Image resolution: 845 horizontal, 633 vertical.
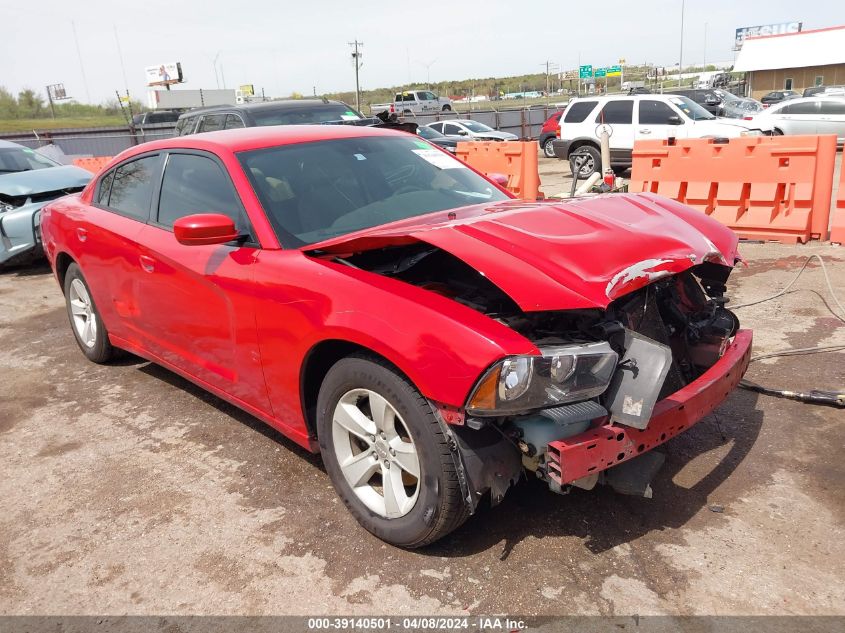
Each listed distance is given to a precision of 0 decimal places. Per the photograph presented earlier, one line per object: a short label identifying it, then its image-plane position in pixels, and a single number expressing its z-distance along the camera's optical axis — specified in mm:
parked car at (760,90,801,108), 38281
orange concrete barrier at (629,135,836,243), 7379
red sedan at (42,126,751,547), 2465
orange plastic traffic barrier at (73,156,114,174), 14734
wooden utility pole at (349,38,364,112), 51500
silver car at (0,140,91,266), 8484
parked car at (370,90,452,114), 43750
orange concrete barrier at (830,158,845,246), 7262
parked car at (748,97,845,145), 17953
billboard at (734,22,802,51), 89062
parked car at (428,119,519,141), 22375
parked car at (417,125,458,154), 19291
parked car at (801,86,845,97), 33250
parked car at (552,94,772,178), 14719
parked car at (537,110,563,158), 22125
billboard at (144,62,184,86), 73938
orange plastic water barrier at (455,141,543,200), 10383
